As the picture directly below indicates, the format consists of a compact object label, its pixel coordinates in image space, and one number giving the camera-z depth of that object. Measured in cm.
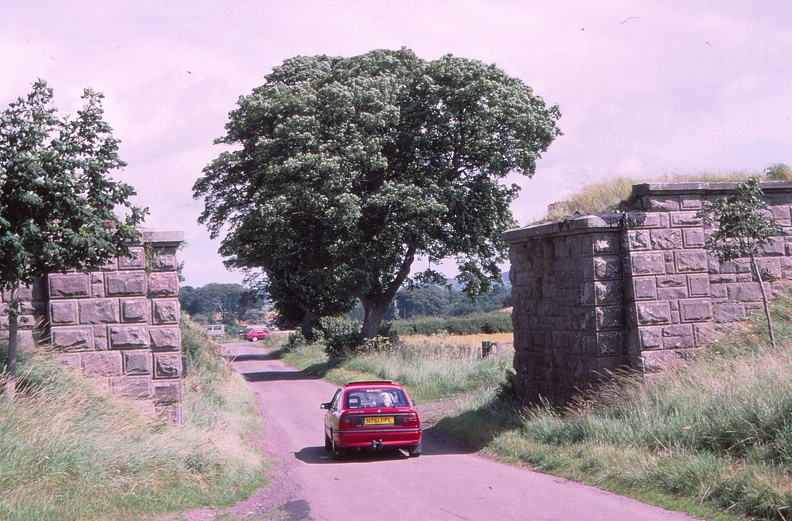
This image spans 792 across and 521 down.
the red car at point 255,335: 8925
